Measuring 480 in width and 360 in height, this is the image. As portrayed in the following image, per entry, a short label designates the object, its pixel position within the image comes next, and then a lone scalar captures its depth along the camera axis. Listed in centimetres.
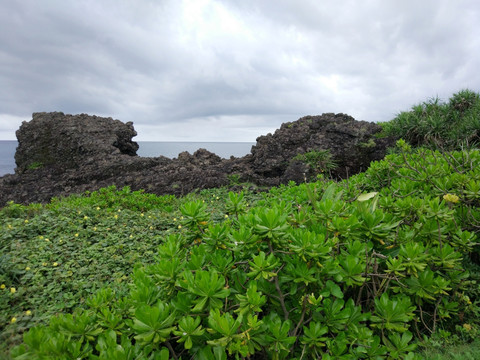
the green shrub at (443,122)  935
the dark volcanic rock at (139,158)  975
